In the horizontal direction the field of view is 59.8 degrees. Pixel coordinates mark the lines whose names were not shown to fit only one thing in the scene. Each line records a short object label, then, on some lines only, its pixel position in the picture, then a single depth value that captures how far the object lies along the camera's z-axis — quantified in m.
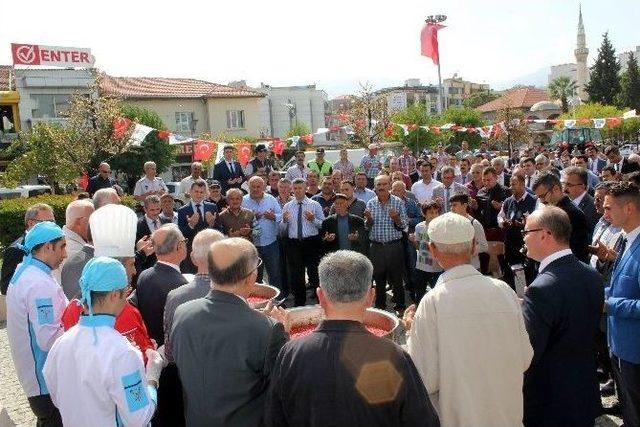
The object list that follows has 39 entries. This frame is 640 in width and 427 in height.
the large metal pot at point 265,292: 4.62
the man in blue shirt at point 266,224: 8.35
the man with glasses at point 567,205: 5.50
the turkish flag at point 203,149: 16.77
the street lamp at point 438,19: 30.77
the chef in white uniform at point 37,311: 3.81
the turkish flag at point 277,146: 20.36
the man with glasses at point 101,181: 11.39
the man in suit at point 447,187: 8.71
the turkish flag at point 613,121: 24.42
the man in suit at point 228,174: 11.32
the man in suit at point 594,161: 14.16
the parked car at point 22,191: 19.05
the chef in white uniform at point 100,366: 2.64
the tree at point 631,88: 62.22
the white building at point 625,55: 125.49
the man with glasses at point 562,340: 3.12
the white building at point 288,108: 68.00
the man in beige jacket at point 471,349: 2.77
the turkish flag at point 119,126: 19.66
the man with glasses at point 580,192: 6.56
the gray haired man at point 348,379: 2.17
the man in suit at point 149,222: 7.44
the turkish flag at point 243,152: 16.17
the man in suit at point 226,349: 2.84
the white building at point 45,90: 35.25
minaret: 97.38
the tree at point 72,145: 18.98
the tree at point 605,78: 64.50
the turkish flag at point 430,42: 28.56
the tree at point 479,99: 98.01
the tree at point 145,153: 28.80
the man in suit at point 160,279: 4.02
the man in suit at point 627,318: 3.52
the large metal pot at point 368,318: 3.72
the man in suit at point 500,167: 11.11
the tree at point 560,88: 82.94
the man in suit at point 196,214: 7.96
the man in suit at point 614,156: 13.06
